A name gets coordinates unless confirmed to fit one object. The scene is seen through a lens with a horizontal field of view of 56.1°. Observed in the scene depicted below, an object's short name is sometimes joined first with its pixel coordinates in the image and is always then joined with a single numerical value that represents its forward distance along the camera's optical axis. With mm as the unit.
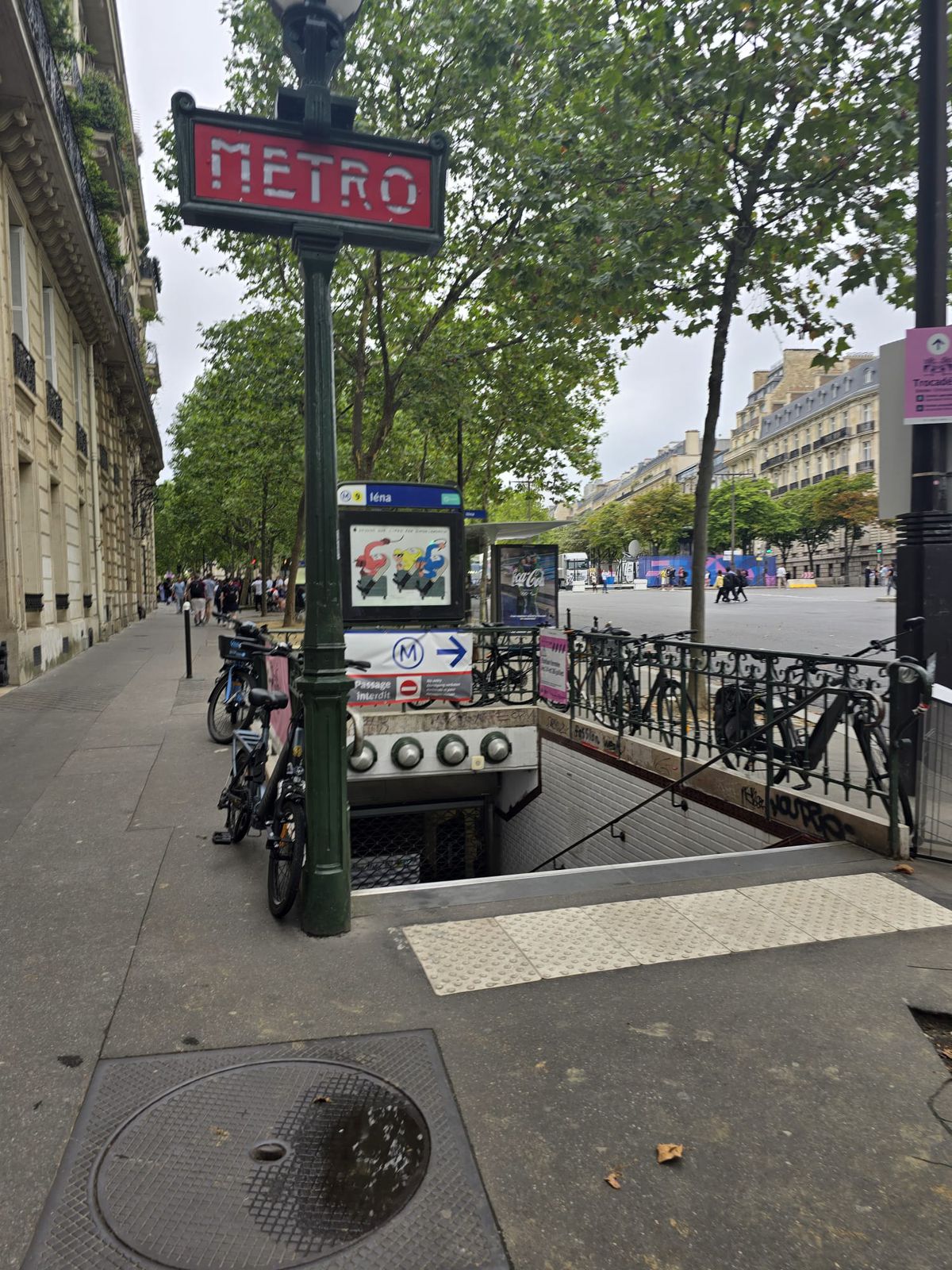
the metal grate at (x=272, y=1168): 2295
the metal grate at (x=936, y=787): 5219
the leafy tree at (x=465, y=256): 10492
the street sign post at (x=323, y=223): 4180
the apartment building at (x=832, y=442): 77500
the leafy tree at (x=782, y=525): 73312
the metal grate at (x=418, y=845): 11625
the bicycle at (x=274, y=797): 4488
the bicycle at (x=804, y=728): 5668
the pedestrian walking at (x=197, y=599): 35594
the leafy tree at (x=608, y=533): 96875
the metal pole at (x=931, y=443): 5785
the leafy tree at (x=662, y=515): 82438
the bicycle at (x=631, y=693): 8047
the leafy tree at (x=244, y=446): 19453
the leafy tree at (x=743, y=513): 73312
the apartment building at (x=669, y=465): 141000
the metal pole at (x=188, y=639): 14861
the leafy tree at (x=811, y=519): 71125
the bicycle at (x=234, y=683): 8375
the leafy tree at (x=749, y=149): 8500
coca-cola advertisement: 18984
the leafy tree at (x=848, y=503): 68125
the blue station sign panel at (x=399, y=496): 8805
